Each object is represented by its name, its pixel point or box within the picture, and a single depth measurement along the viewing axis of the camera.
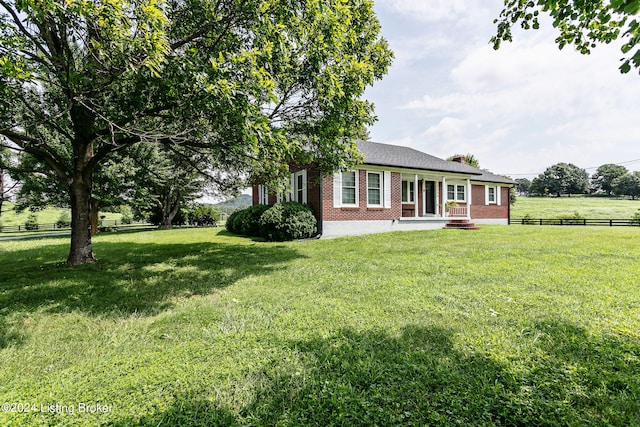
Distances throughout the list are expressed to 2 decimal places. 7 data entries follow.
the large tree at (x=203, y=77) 4.34
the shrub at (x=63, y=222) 34.21
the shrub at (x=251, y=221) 15.07
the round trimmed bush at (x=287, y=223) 12.17
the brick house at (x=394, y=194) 13.45
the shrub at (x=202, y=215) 30.54
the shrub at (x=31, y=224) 33.03
